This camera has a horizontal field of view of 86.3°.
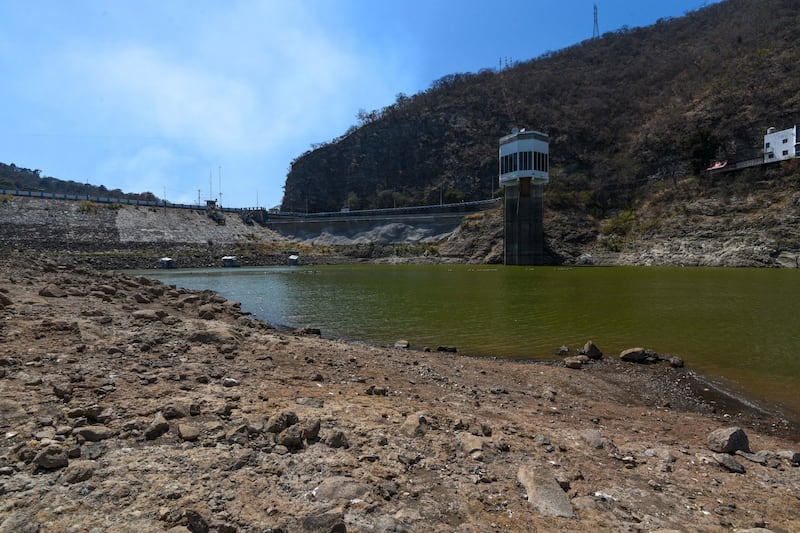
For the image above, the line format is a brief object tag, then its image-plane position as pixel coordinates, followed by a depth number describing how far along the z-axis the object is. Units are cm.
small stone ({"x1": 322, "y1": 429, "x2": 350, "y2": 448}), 565
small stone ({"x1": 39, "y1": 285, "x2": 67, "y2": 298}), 1588
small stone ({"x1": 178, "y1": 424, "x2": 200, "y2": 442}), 543
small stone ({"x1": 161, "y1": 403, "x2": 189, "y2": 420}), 600
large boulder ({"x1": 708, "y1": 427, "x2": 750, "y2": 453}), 668
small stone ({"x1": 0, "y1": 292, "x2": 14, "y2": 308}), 1196
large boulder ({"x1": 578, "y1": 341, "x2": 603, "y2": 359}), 1381
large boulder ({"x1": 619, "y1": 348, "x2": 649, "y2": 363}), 1335
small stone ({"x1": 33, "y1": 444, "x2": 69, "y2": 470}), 445
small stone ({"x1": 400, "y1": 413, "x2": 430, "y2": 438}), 620
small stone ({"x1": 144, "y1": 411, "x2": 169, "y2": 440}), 541
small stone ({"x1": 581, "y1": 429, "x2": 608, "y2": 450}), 657
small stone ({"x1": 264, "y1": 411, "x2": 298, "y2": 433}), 579
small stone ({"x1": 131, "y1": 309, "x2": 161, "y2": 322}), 1311
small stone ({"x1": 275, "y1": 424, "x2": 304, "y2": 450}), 546
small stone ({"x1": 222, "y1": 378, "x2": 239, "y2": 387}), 801
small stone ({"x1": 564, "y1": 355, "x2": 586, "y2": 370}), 1270
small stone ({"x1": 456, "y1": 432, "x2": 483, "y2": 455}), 579
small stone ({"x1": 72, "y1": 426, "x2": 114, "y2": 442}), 514
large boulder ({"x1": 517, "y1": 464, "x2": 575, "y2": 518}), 455
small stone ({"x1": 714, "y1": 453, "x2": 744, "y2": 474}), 605
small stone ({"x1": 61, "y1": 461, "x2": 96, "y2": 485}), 432
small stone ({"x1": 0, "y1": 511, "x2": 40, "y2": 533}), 357
